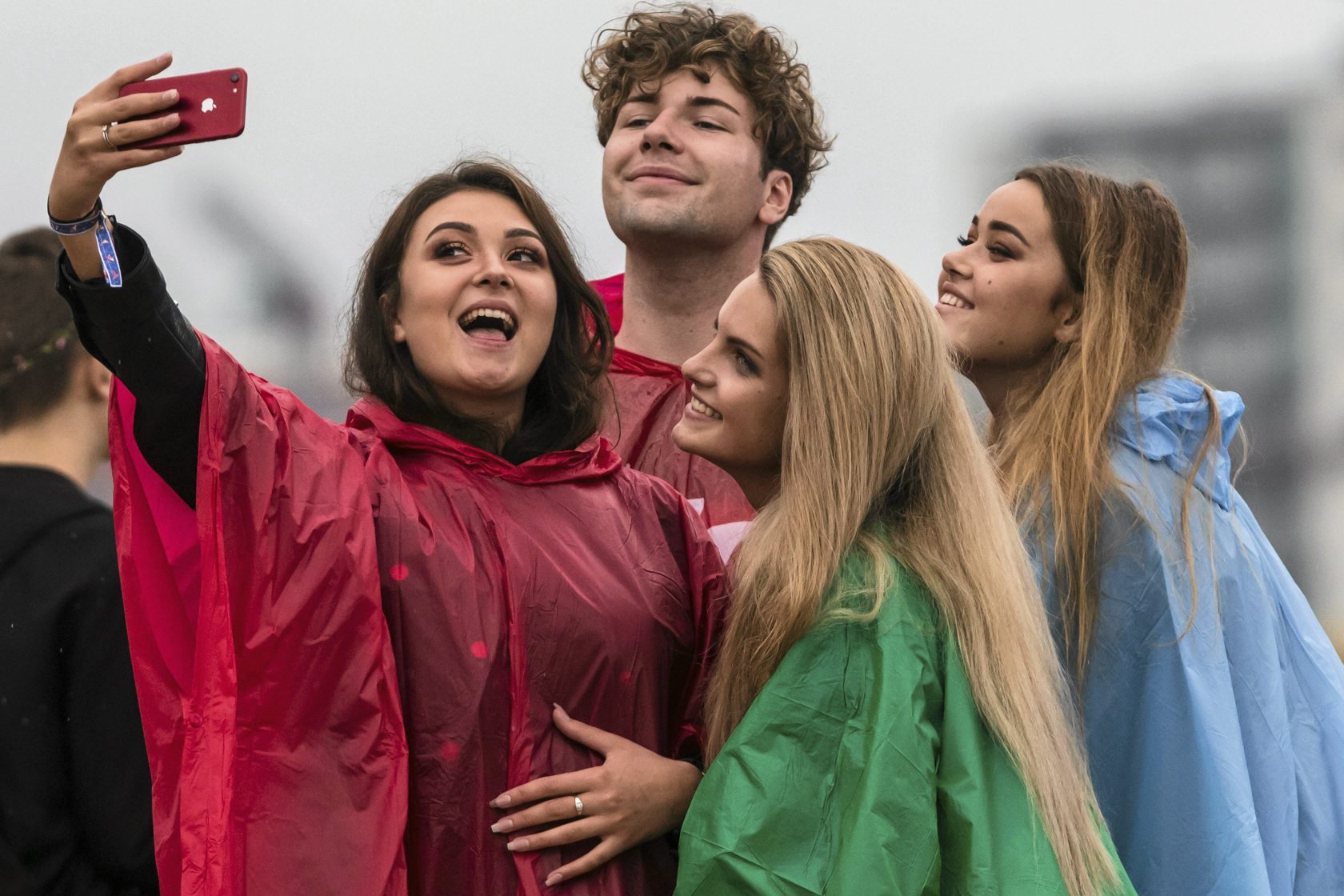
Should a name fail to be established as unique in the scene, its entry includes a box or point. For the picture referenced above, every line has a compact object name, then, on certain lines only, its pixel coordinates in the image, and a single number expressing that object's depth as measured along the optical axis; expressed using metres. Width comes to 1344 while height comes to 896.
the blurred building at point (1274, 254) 78.56
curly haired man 8.27
